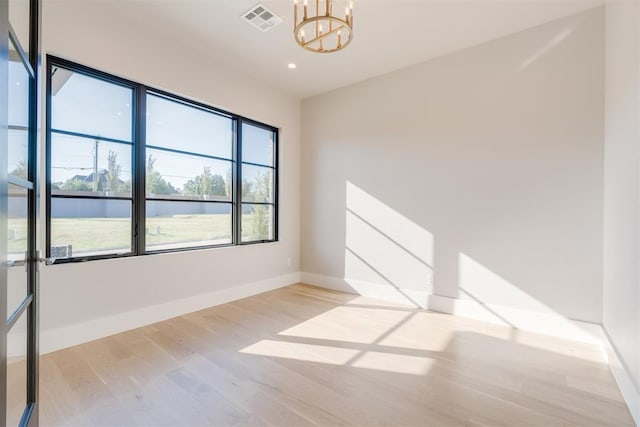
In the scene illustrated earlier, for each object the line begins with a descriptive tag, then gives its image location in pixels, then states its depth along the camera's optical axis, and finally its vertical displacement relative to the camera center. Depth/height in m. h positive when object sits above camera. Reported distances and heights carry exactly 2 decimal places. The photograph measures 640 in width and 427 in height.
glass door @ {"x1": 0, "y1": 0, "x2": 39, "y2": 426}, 0.89 +0.00
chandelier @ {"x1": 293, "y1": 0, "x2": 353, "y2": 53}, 2.05 +1.88
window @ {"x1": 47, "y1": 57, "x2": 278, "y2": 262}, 2.65 +0.43
